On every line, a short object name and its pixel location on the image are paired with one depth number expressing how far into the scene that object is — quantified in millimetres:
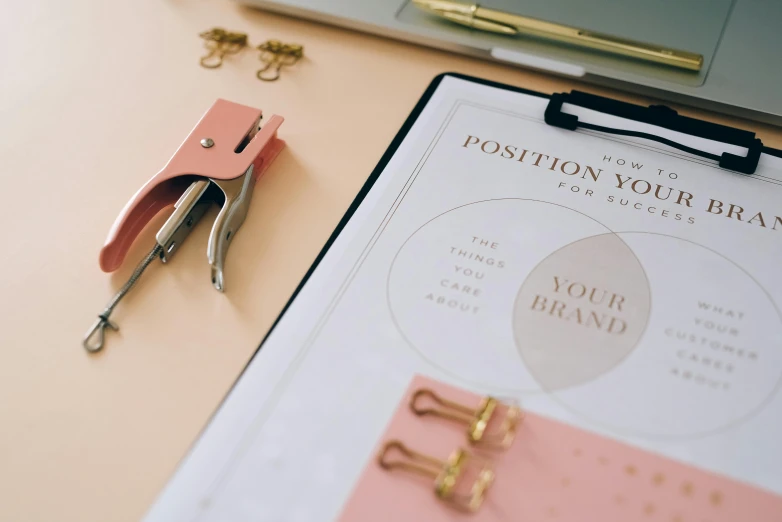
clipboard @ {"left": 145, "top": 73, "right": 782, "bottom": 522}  491
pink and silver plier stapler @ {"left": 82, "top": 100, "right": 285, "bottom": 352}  452
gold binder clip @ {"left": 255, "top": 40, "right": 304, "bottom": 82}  605
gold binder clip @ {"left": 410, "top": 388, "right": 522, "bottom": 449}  373
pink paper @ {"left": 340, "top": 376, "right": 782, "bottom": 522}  350
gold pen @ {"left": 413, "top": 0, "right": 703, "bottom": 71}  544
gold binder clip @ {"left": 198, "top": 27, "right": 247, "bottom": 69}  620
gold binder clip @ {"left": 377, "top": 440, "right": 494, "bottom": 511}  354
